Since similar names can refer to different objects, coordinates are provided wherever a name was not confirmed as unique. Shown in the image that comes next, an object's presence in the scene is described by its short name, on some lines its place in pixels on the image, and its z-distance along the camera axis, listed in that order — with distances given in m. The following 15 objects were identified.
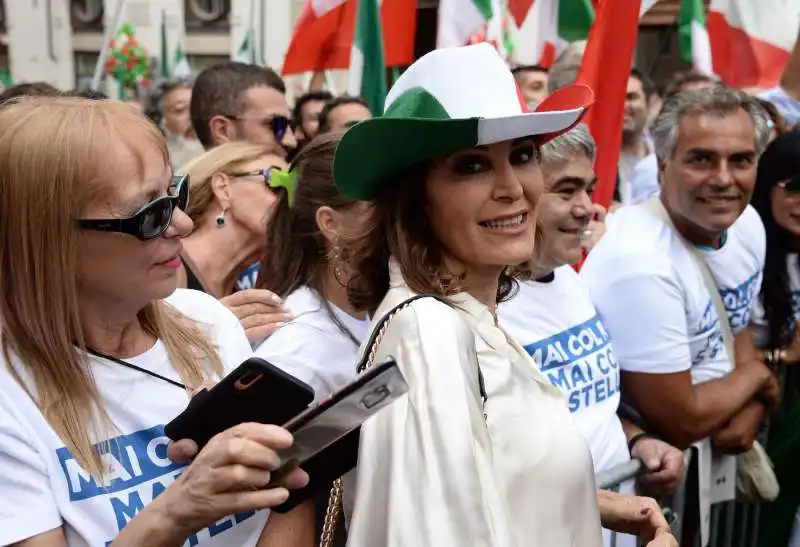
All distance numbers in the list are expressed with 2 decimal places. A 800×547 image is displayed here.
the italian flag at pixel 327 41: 6.07
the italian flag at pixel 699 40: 6.47
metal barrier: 3.19
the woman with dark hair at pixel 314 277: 2.53
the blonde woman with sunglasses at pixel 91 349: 1.52
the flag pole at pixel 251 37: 12.66
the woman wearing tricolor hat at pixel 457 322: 1.46
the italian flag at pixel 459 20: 5.77
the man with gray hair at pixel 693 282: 3.08
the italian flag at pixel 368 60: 5.48
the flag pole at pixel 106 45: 6.55
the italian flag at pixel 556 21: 6.48
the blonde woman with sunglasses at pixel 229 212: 3.43
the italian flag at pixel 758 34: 6.44
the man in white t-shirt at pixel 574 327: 2.75
